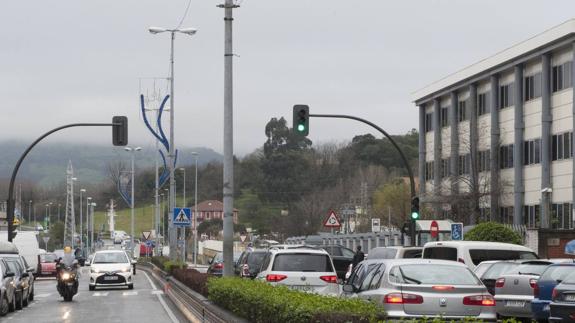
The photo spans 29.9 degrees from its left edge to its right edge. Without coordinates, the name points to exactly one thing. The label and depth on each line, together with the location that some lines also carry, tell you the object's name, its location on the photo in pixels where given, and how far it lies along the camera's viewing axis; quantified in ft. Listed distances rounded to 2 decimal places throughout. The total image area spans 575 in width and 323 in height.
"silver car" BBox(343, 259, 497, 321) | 53.78
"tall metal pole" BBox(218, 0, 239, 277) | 79.56
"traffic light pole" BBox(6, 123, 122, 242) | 132.77
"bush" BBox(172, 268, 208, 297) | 84.59
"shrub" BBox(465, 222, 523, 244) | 139.85
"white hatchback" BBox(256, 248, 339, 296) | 80.74
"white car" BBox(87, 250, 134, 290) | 139.95
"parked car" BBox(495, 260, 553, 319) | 72.08
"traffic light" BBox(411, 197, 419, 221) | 126.62
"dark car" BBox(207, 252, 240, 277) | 135.88
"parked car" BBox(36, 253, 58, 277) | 208.47
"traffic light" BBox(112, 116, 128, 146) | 130.31
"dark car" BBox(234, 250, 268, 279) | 111.86
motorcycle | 114.73
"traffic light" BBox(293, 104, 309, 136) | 117.70
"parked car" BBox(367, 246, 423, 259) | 97.30
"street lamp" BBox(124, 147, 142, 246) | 311.21
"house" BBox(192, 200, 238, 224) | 544.21
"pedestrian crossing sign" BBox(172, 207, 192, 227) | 150.71
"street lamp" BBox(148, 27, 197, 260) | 188.59
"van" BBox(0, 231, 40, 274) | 190.90
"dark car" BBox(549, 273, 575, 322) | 59.98
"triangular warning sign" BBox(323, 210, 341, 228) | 143.02
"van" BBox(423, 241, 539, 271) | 87.20
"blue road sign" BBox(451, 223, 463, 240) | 130.62
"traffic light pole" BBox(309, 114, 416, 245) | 126.52
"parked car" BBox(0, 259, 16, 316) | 90.53
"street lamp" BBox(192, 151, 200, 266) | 325.13
